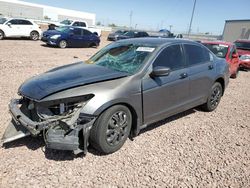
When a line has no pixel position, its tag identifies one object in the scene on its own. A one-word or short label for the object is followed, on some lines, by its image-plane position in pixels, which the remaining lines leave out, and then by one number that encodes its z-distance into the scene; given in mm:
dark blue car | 15686
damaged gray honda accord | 3041
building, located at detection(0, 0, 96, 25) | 57531
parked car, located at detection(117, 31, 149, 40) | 22969
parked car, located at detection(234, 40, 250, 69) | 11938
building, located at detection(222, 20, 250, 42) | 30511
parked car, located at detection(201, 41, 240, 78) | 8484
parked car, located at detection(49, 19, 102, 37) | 23328
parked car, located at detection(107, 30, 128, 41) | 25162
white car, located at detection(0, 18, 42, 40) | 17023
